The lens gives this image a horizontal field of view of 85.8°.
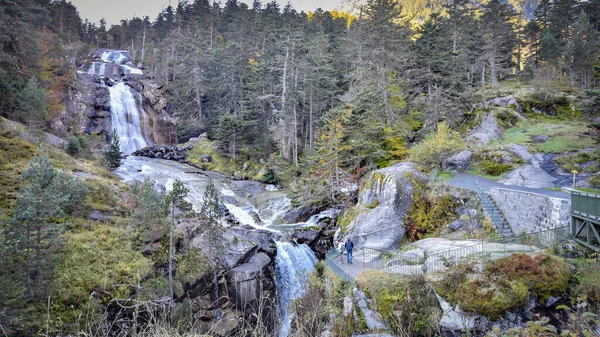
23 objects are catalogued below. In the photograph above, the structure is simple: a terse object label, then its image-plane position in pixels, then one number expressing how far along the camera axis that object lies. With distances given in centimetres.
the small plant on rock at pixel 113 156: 3000
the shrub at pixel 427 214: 1734
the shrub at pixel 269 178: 3419
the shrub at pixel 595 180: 1623
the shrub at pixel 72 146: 2488
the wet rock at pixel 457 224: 1675
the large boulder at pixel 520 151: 2153
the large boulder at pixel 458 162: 2252
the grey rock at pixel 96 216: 1728
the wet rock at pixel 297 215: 2467
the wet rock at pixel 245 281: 1767
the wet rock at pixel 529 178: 1809
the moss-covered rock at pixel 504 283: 971
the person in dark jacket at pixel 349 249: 1583
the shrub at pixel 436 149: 2159
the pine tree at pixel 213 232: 1734
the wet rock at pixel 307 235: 2111
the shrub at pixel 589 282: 961
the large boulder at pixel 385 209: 1727
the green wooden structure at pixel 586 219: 1148
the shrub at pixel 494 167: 2106
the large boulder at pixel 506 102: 3186
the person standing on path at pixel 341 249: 1643
